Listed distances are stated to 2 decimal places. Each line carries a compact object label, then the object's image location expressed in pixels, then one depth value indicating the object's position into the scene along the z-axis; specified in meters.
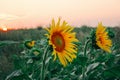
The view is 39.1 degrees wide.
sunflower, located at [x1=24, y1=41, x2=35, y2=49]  1.64
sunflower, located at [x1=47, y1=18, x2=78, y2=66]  0.87
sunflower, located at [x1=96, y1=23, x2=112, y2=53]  1.10
